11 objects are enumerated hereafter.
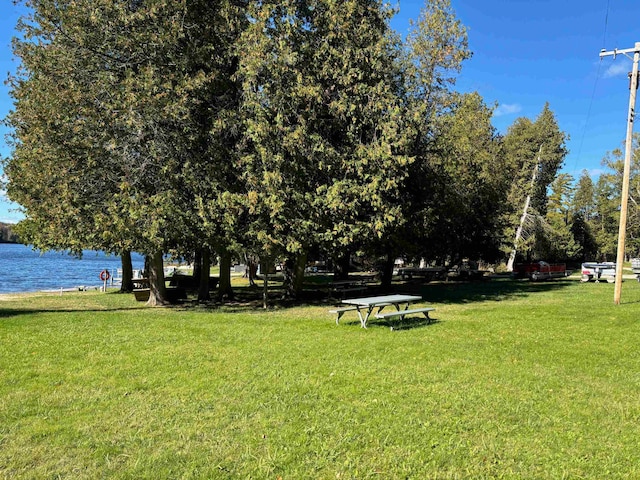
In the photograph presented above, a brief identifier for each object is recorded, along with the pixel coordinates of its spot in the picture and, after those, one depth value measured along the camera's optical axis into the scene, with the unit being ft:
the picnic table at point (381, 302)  32.43
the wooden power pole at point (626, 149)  44.29
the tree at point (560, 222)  152.15
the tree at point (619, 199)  146.92
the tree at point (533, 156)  129.49
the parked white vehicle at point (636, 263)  106.01
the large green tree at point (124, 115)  41.29
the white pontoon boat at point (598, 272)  81.66
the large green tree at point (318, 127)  42.19
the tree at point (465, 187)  62.54
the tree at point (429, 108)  57.26
